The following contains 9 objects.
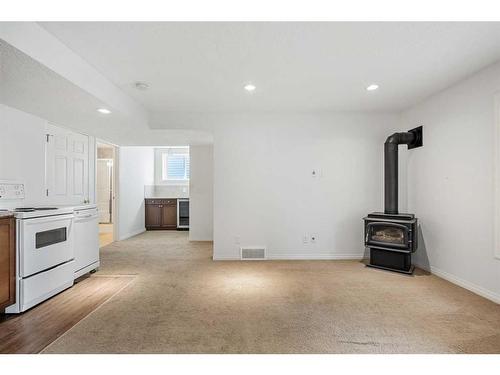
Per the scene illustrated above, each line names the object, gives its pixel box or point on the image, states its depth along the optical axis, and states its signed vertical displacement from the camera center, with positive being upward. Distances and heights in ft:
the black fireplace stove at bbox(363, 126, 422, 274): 11.38 -1.82
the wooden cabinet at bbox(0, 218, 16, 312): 7.35 -2.21
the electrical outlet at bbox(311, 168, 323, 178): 14.06 +0.82
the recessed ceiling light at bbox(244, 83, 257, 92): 10.24 +4.01
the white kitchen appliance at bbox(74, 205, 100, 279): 10.66 -2.29
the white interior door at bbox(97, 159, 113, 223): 25.62 -0.14
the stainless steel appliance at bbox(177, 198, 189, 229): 24.50 -2.50
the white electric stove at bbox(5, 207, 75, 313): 7.89 -2.29
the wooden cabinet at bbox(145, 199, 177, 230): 24.58 -2.62
